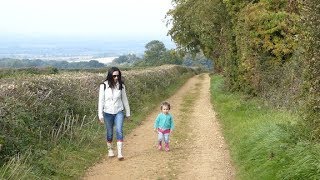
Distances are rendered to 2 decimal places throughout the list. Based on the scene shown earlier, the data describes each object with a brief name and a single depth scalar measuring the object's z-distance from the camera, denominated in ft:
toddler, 37.70
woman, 33.91
